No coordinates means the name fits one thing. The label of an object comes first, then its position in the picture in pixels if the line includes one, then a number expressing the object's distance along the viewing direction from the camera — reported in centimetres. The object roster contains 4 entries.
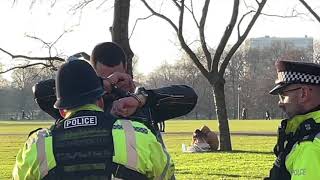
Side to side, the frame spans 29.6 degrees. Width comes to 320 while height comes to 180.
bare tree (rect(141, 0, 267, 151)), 2230
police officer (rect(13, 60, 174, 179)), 289
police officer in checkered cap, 330
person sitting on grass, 2245
